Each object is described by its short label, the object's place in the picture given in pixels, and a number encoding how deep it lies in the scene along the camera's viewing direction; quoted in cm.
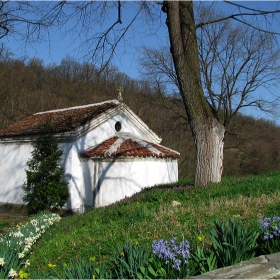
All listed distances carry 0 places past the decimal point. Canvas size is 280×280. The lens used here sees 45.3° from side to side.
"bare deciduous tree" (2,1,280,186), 970
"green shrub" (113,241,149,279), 336
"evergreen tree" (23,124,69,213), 1473
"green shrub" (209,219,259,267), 354
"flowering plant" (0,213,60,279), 411
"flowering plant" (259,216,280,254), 376
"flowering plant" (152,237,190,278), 329
